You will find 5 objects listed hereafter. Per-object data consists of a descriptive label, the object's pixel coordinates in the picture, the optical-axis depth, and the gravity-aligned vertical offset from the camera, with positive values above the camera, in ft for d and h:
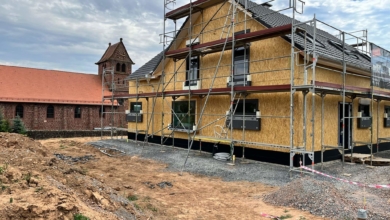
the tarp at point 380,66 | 39.75 +7.34
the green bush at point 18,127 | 78.28 -3.79
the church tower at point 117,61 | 120.78 +22.97
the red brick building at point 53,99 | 87.97 +4.63
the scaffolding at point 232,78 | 34.76 +5.97
